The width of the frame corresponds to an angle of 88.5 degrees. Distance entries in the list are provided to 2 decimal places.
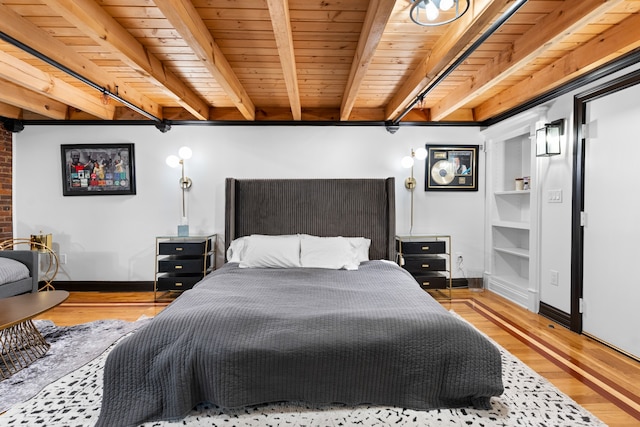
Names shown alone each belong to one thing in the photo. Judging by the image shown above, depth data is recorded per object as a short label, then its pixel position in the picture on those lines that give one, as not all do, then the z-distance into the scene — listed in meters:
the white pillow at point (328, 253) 3.28
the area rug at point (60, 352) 2.06
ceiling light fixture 1.80
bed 1.73
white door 2.50
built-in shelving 4.27
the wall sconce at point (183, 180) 4.07
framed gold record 4.42
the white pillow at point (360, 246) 3.59
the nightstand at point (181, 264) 3.83
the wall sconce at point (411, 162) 4.20
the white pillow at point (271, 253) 3.30
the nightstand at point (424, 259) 3.98
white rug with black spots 1.75
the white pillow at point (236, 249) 3.53
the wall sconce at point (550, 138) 3.18
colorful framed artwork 4.24
